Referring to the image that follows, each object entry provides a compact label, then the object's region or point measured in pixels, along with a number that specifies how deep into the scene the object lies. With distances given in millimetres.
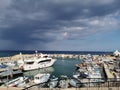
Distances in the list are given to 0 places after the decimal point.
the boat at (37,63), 27601
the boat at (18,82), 16571
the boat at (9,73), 22419
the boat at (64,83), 14199
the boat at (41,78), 18022
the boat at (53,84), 14401
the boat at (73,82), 14867
